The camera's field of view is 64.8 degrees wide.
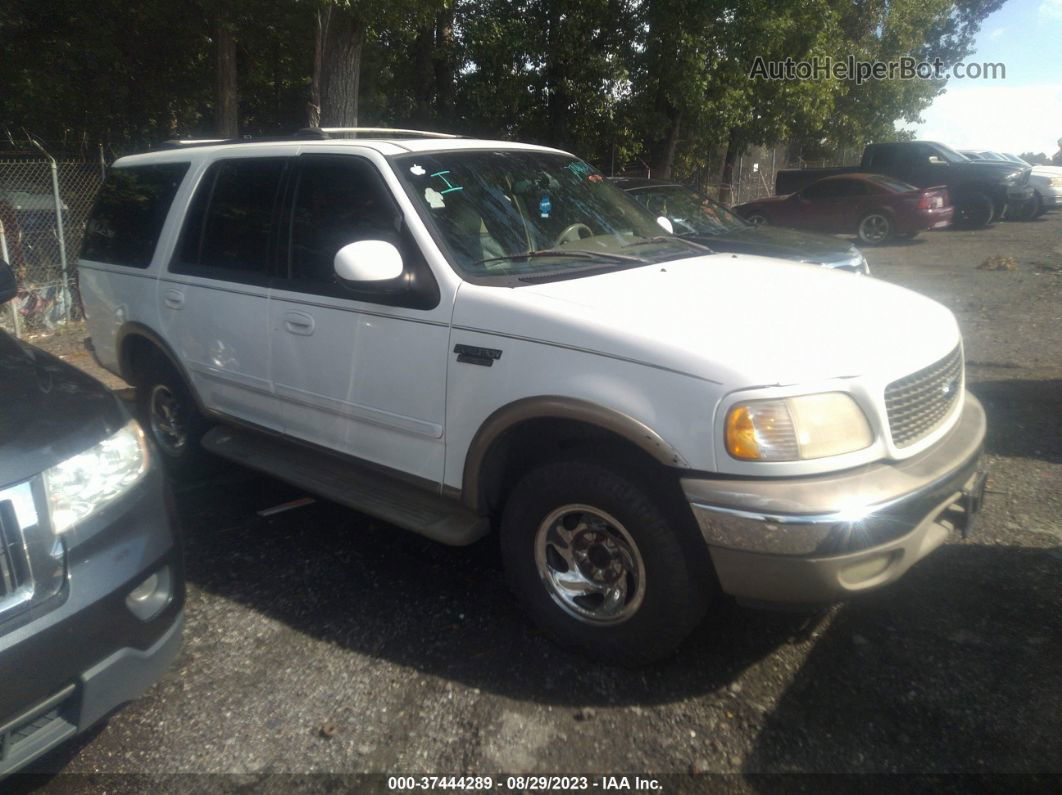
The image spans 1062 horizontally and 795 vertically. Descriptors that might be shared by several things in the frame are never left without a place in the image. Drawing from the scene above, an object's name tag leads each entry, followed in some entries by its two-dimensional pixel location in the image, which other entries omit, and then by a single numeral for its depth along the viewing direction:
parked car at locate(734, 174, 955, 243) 16.50
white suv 2.64
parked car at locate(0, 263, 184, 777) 2.28
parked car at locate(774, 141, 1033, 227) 18.72
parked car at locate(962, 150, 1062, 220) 19.77
